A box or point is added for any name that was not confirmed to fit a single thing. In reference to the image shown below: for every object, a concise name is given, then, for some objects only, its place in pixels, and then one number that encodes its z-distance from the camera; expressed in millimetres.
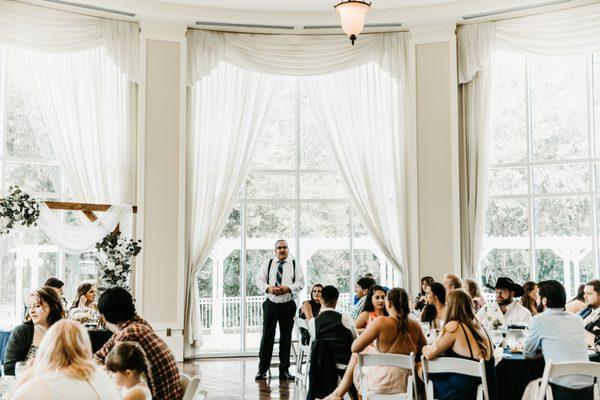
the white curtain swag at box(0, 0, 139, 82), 8336
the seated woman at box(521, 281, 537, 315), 7434
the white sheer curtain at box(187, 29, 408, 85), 9453
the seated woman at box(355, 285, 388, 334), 5969
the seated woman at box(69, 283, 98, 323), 7013
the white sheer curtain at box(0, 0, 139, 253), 8570
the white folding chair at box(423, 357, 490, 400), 4355
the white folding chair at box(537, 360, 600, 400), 4320
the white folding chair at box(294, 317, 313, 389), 6589
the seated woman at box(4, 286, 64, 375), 4449
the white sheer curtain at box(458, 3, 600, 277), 8986
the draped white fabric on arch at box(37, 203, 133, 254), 8305
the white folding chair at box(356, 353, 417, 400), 4633
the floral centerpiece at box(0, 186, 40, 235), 7621
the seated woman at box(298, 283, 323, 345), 6879
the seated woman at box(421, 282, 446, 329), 6121
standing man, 7949
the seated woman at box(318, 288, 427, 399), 4867
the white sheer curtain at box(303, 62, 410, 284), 9516
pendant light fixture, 5879
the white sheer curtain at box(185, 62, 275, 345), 9312
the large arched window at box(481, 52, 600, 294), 8984
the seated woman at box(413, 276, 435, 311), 7727
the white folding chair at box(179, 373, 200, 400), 3451
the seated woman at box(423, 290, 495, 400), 4551
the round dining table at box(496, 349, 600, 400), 4902
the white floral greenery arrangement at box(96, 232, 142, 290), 8312
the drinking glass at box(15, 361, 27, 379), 3636
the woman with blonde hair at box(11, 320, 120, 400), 2752
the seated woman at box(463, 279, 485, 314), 7418
